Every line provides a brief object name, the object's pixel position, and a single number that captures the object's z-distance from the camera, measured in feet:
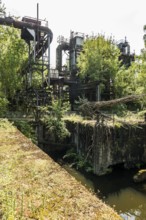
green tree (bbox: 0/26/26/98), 51.88
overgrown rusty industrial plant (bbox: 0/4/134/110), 55.67
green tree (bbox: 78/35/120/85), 74.74
